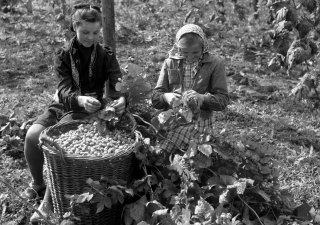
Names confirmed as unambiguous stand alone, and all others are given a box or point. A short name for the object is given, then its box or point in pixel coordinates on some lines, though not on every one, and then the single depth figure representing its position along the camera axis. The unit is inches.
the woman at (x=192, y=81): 103.9
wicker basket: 90.4
